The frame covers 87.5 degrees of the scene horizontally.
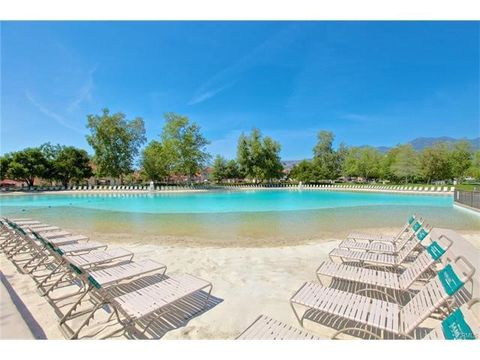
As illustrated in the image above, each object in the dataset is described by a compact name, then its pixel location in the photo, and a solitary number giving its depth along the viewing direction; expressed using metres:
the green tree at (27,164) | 42.38
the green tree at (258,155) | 52.31
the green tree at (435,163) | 45.72
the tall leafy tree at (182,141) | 46.41
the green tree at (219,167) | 62.50
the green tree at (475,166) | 49.28
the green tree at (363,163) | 57.22
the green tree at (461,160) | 48.66
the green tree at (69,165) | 47.56
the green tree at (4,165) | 42.78
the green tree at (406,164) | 48.03
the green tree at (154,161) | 48.84
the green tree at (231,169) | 62.14
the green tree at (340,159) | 63.66
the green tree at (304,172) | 55.88
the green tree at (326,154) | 61.02
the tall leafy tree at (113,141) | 45.62
